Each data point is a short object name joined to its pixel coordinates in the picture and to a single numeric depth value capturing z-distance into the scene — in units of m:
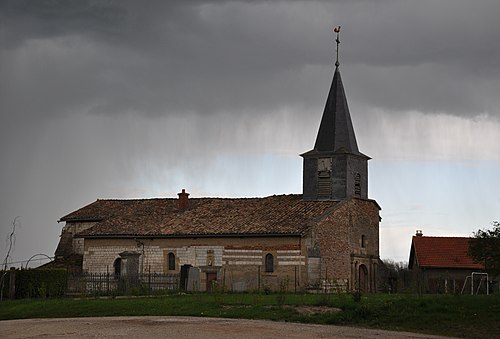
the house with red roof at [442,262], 57.81
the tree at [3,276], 42.50
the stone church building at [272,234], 50.94
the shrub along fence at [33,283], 44.56
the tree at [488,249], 37.47
